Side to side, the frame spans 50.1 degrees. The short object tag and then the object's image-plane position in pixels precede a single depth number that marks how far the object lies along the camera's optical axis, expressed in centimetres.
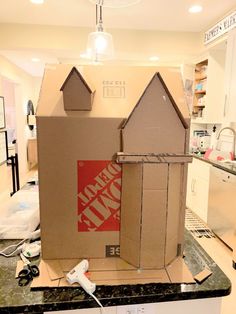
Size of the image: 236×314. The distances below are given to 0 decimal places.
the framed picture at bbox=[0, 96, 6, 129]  522
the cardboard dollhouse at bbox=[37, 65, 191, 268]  79
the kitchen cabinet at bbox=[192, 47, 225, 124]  384
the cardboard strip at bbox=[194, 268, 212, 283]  81
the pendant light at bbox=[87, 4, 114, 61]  251
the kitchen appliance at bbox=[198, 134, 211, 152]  429
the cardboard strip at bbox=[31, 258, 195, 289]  77
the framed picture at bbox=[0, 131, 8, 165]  529
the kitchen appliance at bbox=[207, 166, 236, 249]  275
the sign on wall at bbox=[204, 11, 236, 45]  307
